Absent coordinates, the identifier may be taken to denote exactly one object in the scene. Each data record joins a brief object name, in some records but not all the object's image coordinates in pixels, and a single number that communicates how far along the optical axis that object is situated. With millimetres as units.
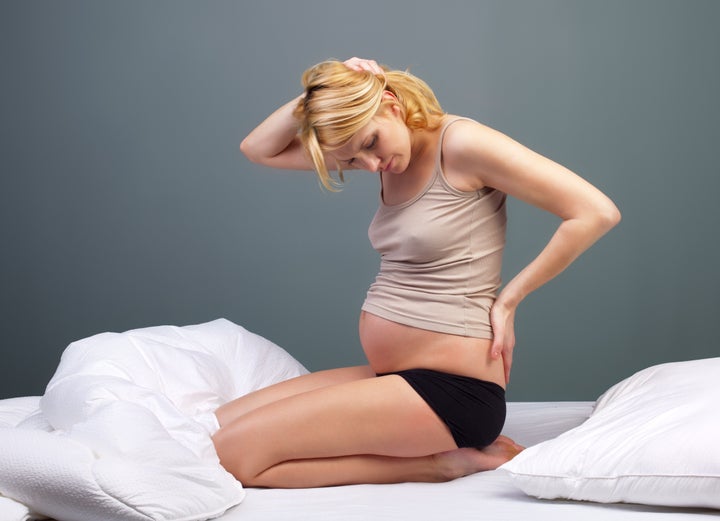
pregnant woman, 1913
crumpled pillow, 1576
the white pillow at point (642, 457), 1604
